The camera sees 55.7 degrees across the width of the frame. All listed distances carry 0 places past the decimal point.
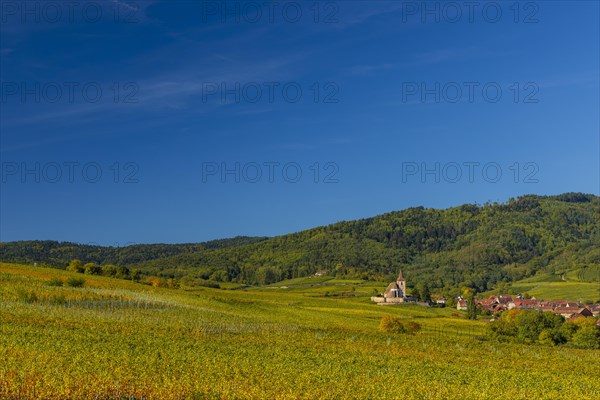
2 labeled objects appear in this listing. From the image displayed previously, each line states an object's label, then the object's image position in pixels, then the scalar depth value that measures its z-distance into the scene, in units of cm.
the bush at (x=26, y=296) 6600
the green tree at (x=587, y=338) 9131
